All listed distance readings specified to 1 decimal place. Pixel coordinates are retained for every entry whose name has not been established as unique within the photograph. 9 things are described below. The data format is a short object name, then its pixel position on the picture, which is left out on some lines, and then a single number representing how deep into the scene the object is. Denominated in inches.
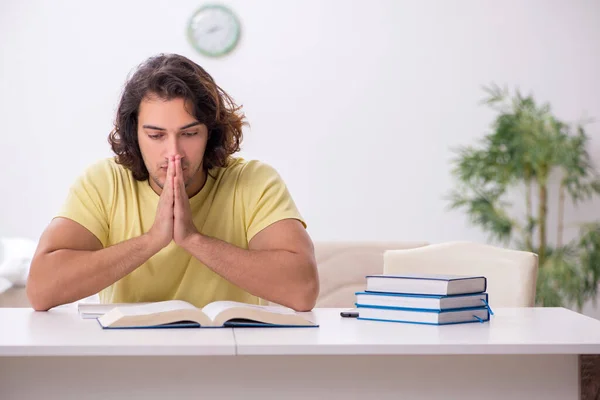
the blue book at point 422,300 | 120.7
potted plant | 246.3
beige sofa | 176.2
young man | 133.0
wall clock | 269.9
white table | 109.6
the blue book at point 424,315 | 120.7
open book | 116.1
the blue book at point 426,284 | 122.0
